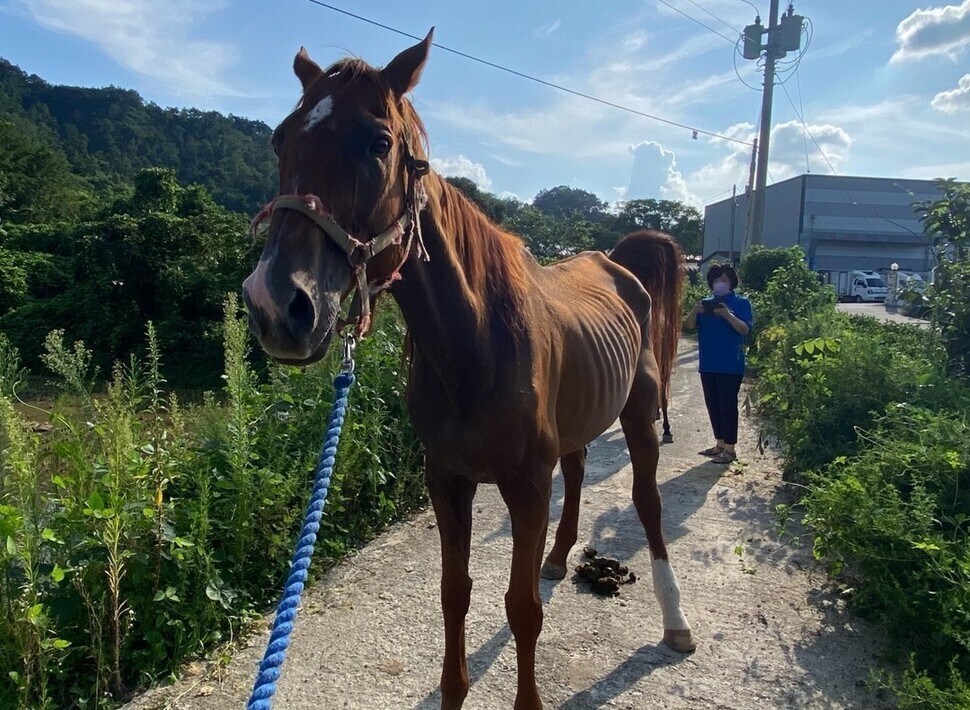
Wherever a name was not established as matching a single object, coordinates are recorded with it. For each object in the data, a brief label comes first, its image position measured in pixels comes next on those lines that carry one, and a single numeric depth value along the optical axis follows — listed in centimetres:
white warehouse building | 4894
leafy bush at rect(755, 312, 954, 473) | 451
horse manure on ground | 348
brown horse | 138
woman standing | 609
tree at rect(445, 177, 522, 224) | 7151
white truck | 3747
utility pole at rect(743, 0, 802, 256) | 1867
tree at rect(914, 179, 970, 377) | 470
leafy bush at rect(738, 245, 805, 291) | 1755
